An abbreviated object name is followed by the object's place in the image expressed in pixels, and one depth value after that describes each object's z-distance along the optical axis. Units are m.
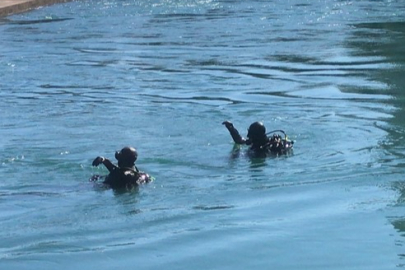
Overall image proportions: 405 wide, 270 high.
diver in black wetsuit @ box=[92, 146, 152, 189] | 11.90
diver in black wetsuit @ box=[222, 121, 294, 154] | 13.41
